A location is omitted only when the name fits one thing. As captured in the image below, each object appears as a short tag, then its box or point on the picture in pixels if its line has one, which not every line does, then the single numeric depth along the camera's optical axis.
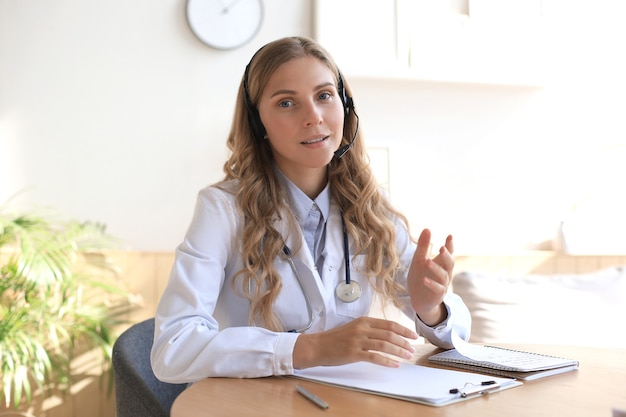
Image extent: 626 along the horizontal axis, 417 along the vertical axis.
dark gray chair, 1.54
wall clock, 3.34
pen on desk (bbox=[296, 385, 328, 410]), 1.08
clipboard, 1.13
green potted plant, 2.81
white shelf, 3.39
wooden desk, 1.06
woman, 1.48
